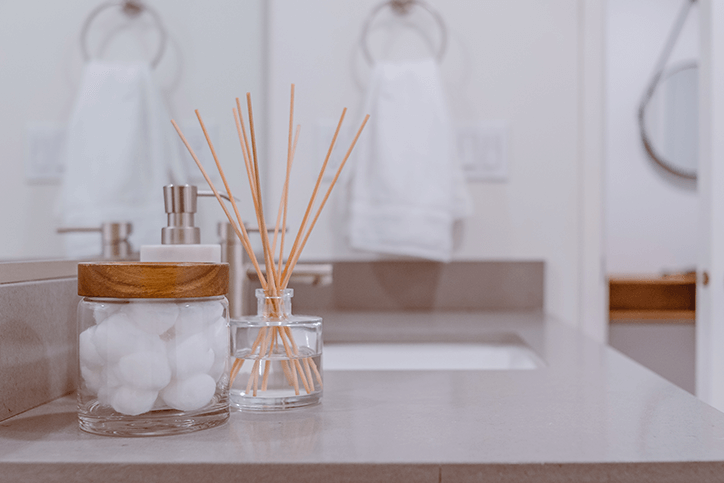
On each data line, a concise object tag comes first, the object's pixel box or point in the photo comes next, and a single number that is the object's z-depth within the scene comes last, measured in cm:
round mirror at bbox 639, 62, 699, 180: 234
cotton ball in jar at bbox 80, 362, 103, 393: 46
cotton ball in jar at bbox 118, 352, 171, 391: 45
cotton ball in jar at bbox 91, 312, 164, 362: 45
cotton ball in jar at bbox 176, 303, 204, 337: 46
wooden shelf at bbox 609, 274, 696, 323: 170
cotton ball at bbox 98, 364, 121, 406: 45
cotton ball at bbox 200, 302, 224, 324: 47
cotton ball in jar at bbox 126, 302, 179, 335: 45
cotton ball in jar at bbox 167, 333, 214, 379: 45
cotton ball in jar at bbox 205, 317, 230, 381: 48
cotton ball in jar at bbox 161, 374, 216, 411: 46
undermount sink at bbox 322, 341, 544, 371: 103
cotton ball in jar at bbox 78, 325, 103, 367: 46
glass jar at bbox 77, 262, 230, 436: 45
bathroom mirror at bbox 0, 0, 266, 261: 72
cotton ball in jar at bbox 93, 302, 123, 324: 46
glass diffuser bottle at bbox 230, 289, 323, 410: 54
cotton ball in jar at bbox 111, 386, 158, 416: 45
